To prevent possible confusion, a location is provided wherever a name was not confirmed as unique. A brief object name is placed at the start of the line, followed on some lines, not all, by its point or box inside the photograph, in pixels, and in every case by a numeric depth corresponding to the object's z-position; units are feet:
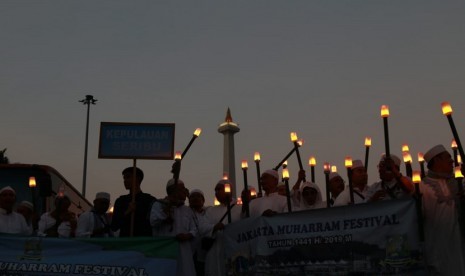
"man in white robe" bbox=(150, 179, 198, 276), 24.95
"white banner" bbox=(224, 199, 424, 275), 20.29
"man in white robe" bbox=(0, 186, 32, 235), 28.35
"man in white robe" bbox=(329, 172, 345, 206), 29.30
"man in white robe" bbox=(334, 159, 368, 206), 27.05
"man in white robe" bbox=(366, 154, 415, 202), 21.04
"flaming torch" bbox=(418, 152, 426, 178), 25.95
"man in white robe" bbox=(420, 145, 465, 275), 19.65
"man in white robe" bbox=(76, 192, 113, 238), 27.25
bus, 32.86
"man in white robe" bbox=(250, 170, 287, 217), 28.76
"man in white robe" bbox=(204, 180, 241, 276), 25.38
